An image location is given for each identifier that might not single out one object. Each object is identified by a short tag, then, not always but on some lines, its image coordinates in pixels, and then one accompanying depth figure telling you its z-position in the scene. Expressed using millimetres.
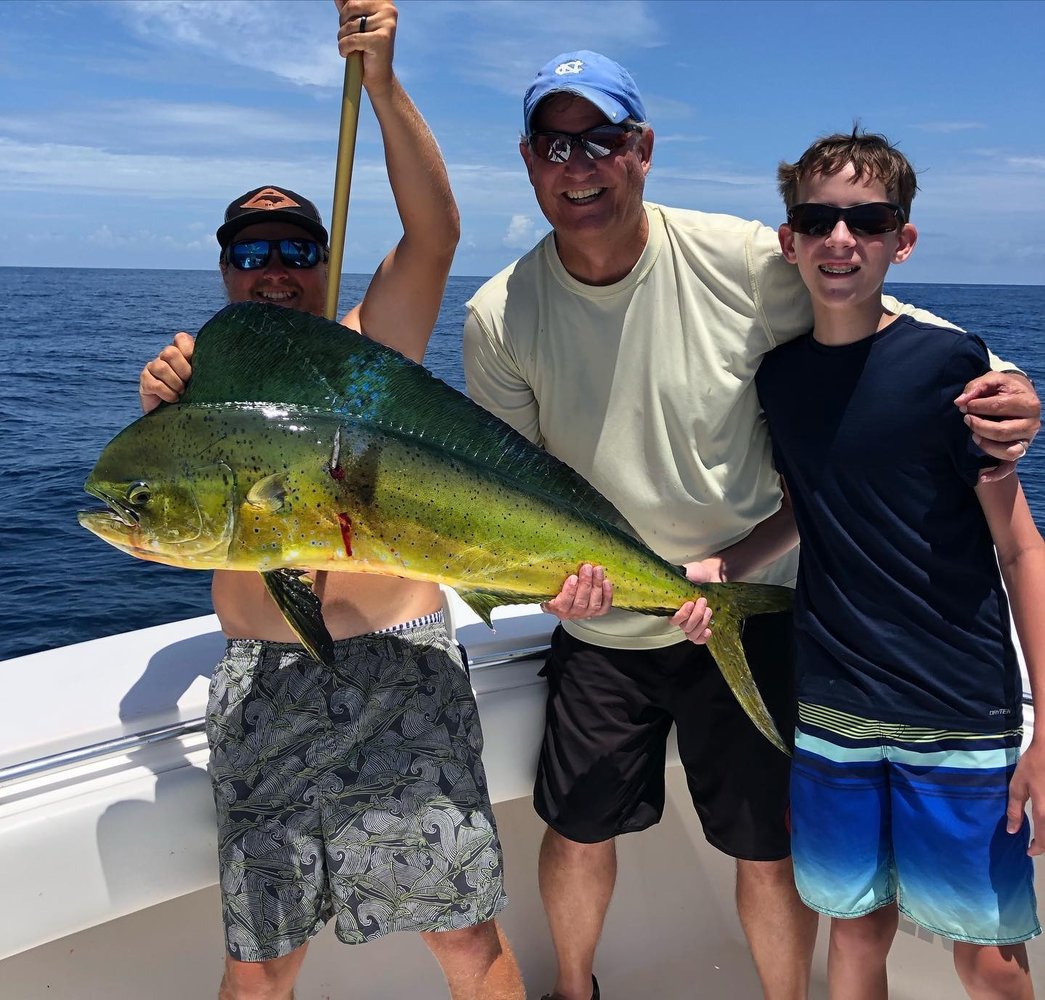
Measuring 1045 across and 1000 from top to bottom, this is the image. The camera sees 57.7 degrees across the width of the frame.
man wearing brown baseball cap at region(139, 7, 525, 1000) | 2096
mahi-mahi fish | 1608
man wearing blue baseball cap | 2230
